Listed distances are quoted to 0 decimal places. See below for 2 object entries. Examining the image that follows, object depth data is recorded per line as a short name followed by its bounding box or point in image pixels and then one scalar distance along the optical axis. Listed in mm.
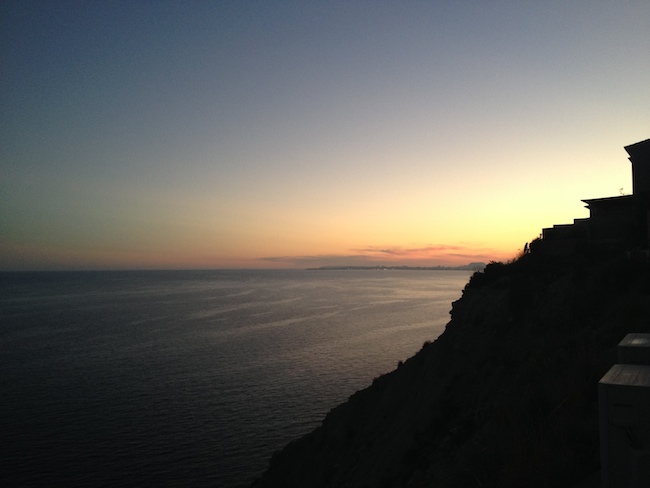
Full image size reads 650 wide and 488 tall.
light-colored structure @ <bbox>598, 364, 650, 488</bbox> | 3381
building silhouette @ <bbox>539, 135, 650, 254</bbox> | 21406
